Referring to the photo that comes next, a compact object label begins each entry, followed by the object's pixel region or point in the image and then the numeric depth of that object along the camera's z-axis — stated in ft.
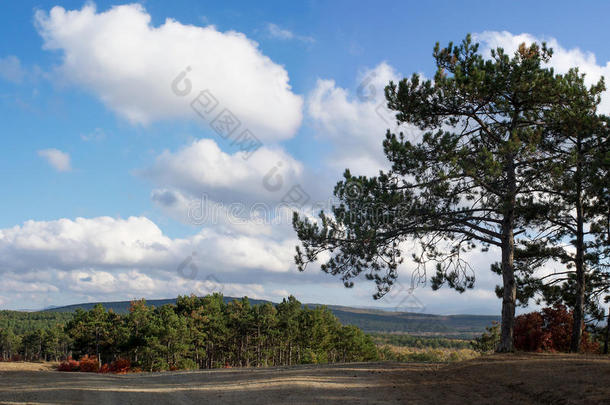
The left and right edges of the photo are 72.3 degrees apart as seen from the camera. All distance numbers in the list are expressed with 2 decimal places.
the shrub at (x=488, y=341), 187.52
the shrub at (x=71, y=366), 160.09
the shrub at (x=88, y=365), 157.61
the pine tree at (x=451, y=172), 53.67
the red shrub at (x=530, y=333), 70.23
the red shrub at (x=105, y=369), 143.19
